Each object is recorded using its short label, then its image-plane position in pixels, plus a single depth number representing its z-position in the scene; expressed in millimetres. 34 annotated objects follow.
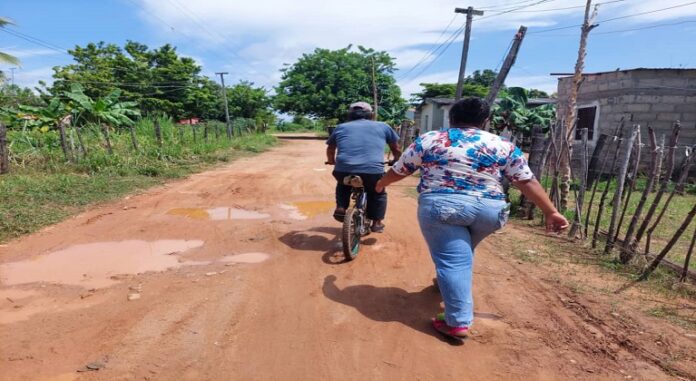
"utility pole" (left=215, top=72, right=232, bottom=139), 34031
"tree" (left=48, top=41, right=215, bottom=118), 31953
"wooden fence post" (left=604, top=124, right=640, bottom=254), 4953
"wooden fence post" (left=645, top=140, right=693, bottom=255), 4511
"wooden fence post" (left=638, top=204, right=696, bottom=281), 4148
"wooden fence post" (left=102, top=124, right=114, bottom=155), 10977
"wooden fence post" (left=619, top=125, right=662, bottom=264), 4568
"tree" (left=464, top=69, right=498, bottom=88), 58719
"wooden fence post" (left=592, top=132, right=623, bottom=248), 5184
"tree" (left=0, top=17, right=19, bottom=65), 10648
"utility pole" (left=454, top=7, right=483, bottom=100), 15105
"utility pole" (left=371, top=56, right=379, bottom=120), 31547
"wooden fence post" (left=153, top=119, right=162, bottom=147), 12914
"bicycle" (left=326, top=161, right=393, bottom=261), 4414
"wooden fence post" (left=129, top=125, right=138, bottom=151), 11912
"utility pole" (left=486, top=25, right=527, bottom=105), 8383
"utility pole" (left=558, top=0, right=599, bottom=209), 10906
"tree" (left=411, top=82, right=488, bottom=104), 41406
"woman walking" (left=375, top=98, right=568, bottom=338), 2975
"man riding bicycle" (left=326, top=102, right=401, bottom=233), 4797
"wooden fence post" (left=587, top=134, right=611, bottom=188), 7508
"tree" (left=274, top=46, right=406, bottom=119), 35219
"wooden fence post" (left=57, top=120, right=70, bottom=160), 10156
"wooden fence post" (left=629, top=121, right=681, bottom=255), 4434
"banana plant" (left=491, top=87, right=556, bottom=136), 19672
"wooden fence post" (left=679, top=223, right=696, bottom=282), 4091
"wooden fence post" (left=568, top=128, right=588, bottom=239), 5742
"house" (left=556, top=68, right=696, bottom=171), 12422
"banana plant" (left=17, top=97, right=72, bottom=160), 13844
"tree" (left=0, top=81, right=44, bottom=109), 22281
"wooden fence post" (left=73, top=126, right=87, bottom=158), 10500
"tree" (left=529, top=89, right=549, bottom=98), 41444
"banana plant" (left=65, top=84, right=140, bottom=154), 14336
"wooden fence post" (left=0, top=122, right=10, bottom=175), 9102
